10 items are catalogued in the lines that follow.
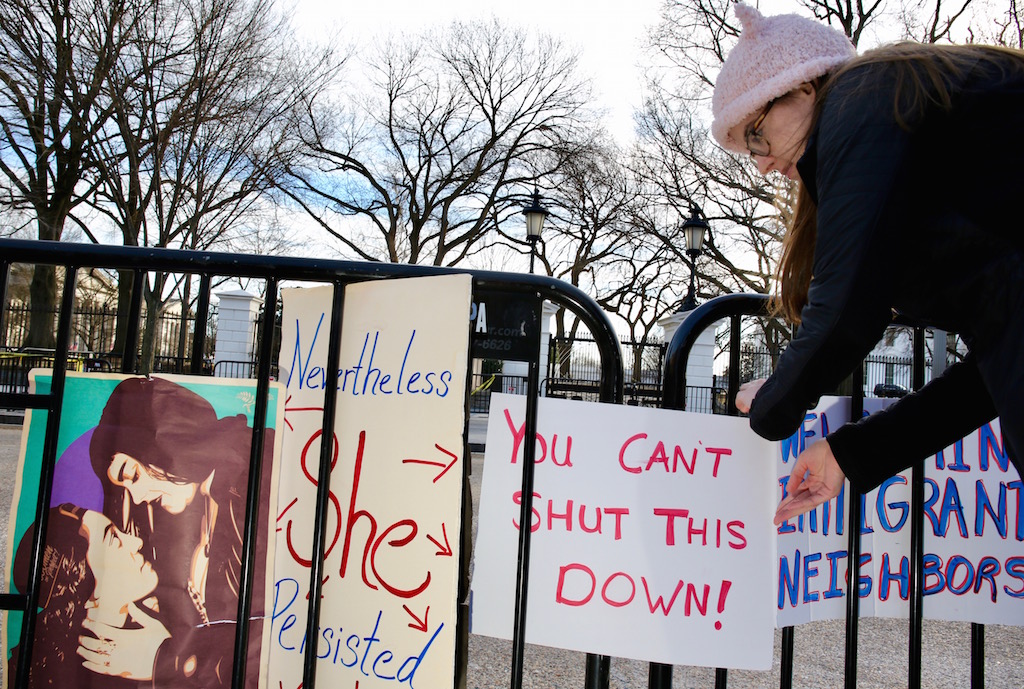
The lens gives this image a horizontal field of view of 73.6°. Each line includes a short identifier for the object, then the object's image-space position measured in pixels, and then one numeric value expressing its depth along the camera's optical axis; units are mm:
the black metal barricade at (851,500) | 1930
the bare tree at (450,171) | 27094
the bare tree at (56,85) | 15092
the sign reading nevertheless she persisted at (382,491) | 1686
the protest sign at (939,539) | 2012
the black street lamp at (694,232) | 15359
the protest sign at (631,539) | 1812
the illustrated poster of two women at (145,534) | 1754
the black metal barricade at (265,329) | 1749
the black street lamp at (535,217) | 14445
